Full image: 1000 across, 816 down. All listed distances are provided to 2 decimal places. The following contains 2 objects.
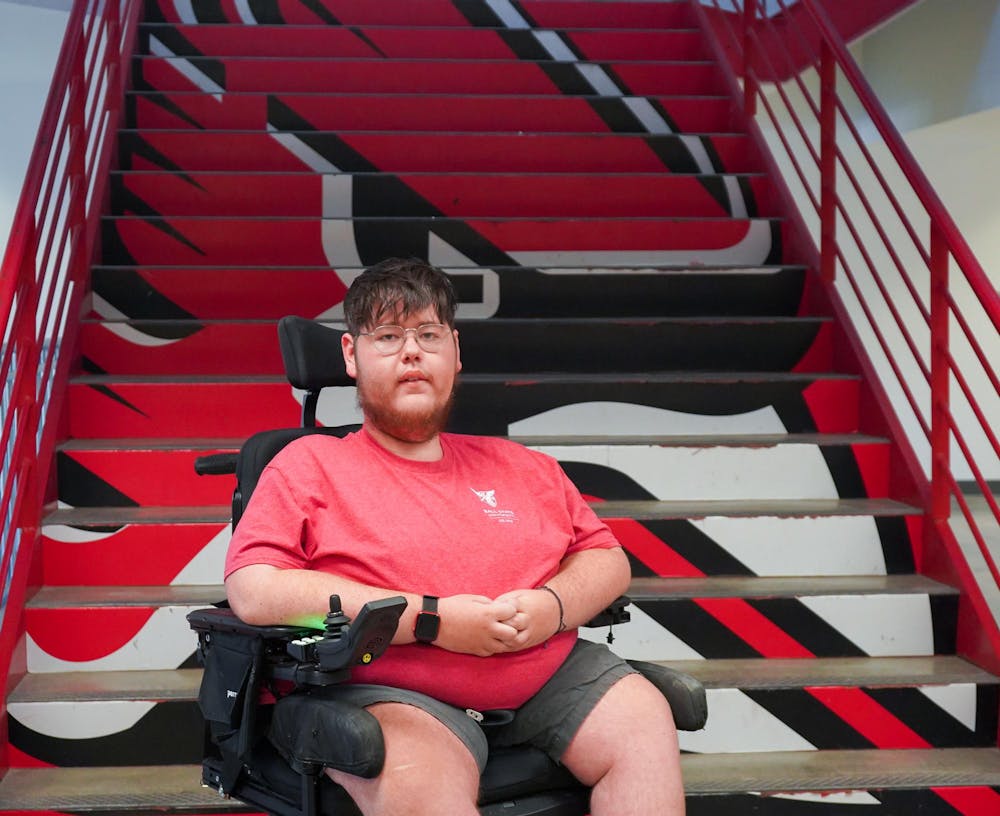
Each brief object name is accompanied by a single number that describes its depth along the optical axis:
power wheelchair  1.59
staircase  2.57
